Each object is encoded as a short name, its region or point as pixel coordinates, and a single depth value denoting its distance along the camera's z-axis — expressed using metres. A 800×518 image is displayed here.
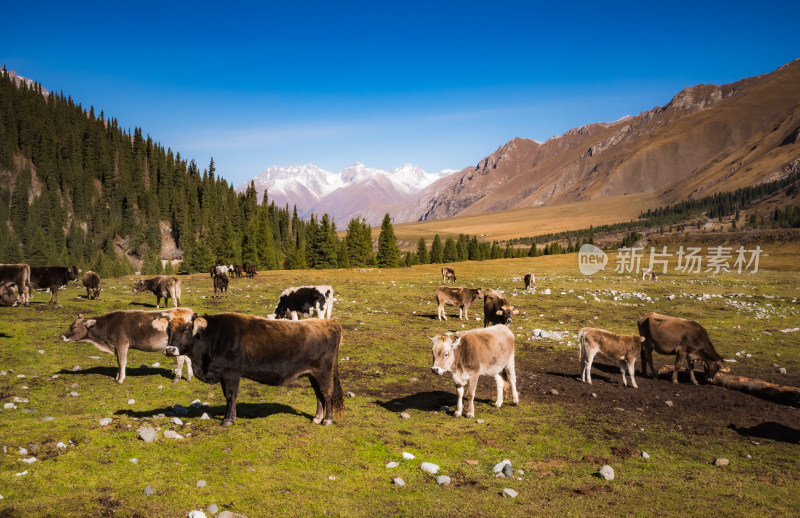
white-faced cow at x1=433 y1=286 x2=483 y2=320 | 29.91
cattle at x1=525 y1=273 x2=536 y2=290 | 44.36
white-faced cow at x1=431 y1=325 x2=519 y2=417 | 12.00
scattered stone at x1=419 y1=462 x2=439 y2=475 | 8.52
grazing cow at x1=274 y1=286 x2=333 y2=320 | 22.61
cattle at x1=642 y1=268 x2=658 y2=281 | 56.94
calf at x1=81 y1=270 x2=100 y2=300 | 27.47
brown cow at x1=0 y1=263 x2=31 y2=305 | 24.39
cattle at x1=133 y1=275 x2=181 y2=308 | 26.39
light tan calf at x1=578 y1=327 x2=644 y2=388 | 15.98
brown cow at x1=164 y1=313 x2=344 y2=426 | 10.22
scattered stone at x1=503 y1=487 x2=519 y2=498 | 7.70
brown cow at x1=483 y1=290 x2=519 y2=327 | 21.97
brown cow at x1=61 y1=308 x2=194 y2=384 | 13.82
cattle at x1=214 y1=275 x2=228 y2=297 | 35.25
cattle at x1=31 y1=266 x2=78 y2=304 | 25.75
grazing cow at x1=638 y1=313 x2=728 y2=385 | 16.59
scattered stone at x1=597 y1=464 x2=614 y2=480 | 8.52
